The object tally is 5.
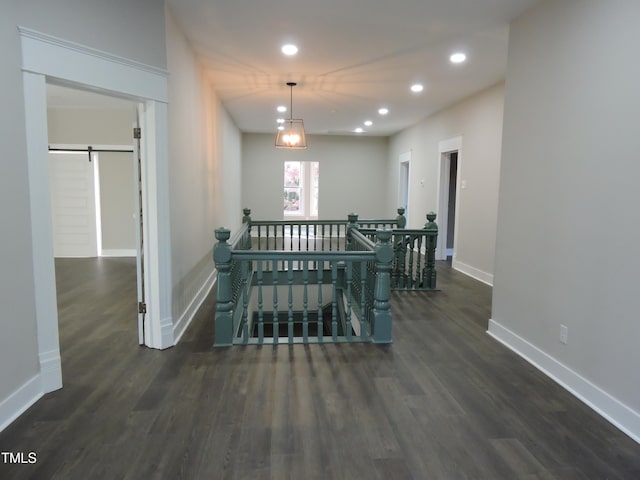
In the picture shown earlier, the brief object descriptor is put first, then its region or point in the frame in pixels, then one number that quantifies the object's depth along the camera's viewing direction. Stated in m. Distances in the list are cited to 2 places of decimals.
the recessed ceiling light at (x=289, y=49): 4.23
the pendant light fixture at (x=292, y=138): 5.98
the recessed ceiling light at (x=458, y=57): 4.42
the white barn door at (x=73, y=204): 7.48
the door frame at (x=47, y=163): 2.40
